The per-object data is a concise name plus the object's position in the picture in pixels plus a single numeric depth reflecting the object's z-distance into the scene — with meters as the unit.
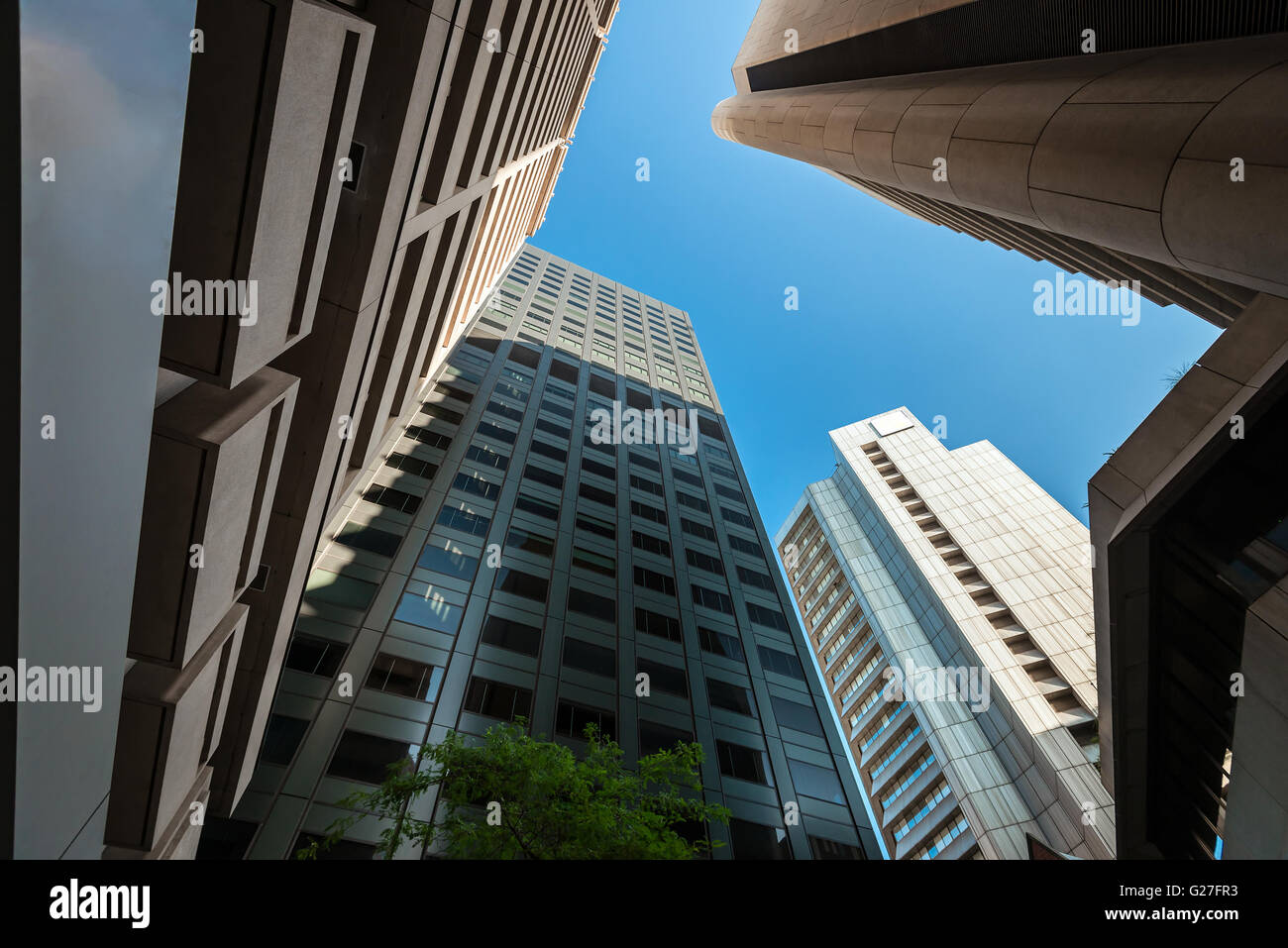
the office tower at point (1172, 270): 8.40
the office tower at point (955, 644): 43.75
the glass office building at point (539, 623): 18.41
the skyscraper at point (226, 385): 2.85
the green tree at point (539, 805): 10.66
